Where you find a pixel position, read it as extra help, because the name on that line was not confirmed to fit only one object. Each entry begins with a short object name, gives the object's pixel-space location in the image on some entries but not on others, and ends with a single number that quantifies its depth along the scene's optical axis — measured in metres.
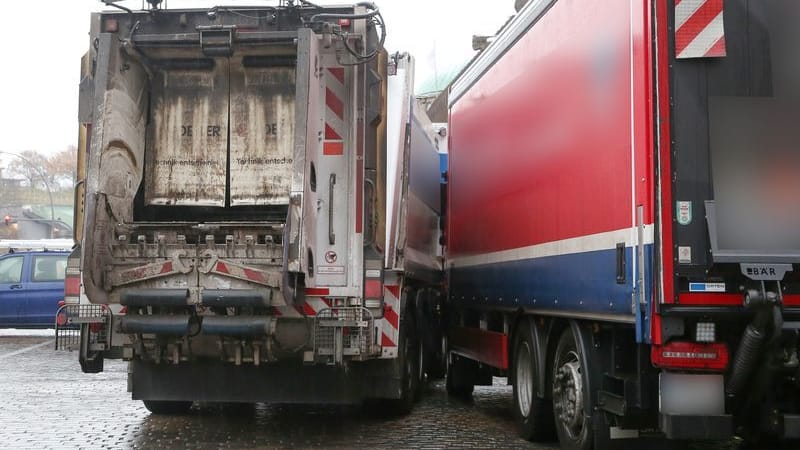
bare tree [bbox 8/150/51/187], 77.69
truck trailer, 5.02
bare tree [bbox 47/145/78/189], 81.06
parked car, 18.17
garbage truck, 6.61
